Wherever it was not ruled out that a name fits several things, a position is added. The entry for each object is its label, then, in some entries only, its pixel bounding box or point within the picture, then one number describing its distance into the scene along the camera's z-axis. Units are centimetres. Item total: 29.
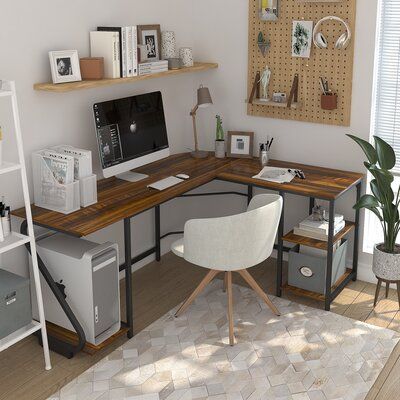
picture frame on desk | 442
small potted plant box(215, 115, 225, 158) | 443
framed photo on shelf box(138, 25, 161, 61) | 404
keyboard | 378
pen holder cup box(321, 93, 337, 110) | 405
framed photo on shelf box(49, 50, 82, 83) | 343
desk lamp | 429
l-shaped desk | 335
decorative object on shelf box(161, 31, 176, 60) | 419
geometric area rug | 315
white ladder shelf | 294
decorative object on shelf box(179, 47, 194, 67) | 427
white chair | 335
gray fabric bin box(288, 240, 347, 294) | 390
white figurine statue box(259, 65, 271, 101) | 427
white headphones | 391
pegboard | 398
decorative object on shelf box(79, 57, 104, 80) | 358
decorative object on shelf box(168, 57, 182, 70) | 413
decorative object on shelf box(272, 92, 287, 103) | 423
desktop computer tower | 332
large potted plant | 369
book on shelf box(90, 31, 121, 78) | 363
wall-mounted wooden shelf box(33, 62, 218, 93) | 339
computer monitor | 369
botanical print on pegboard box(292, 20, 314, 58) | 405
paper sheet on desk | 395
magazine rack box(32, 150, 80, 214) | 339
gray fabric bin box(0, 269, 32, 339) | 310
